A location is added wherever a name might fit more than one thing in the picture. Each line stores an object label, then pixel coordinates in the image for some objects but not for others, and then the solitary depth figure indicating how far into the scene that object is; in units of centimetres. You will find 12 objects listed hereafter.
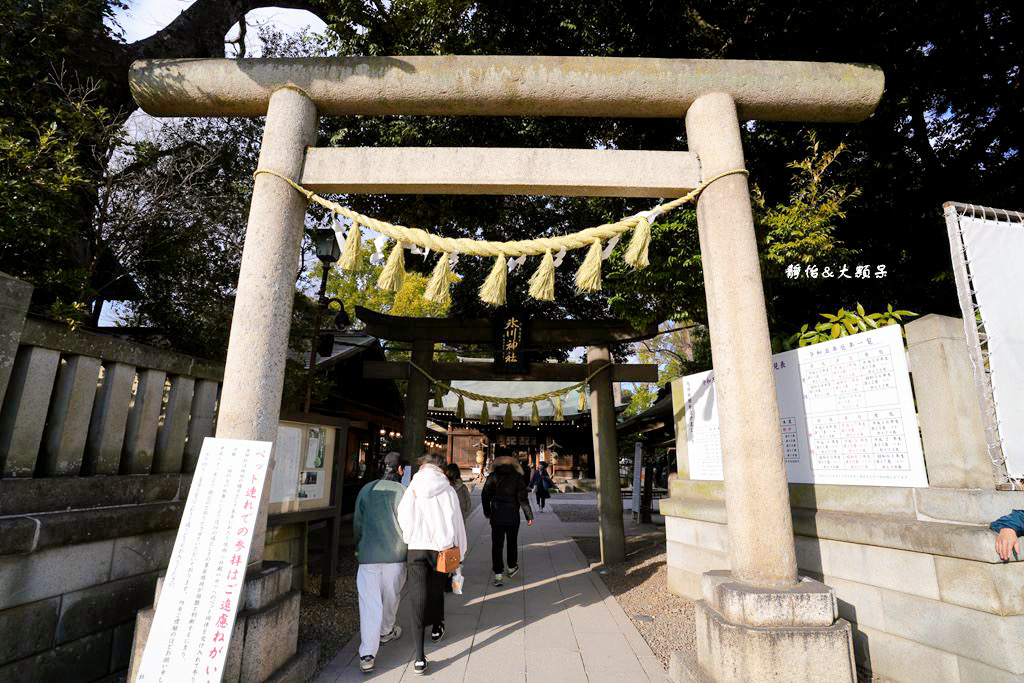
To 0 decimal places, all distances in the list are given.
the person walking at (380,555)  425
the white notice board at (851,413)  369
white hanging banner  329
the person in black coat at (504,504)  693
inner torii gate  827
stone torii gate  354
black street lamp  772
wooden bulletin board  509
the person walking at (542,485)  1597
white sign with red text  275
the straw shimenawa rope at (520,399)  865
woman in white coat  418
